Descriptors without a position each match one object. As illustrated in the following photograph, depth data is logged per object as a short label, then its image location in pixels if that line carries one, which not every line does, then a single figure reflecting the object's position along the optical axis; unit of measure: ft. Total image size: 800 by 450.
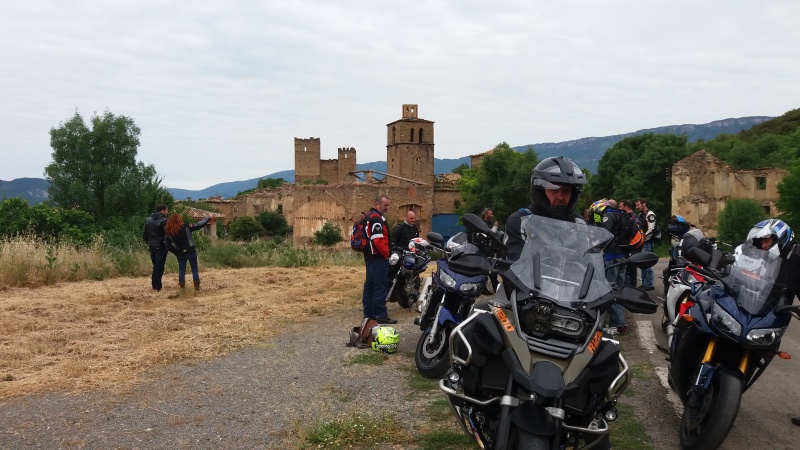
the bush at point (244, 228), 246.88
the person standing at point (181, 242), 42.27
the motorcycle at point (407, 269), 35.04
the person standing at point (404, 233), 37.47
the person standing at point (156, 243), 43.01
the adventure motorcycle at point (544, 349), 10.85
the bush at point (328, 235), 209.67
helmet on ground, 26.37
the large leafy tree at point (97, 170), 138.00
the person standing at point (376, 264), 29.66
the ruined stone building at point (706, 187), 148.25
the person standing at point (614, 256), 30.04
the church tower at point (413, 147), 335.06
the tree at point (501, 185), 224.53
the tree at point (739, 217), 137.59
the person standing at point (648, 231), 43.73
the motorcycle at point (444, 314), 22.45
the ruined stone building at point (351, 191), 212.43
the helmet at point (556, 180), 13.26
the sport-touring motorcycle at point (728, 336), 15.34
